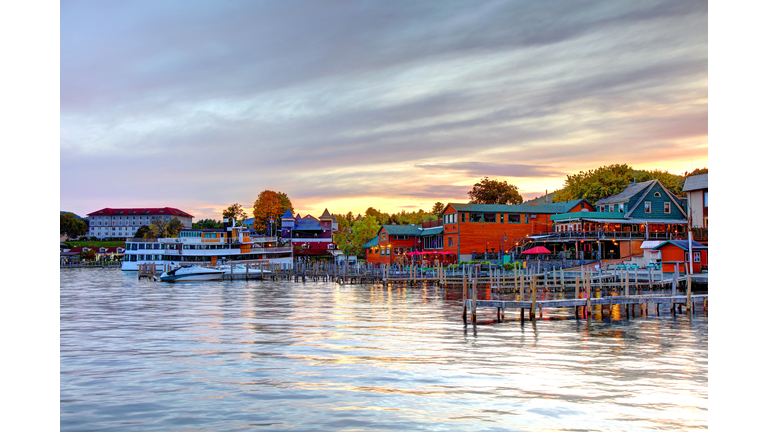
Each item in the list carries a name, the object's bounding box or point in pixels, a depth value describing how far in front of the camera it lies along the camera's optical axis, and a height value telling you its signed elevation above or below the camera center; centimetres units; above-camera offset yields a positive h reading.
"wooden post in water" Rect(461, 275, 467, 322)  2706 -367
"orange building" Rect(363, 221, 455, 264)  8081 -92
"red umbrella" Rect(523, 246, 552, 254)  5544 -165
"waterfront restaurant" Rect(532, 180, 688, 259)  6544 +78
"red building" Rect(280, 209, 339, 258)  12288 +103
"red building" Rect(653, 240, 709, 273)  4472 -183
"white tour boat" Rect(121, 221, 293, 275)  8375 -172
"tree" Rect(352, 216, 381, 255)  10019 +68
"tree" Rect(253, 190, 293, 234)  12069 +572
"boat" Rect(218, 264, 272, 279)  7119 -421
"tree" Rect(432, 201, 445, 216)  14012 +675
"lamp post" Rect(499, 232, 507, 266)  6741 -70
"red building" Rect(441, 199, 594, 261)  7075 +109
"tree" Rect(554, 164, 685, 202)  8319 +763
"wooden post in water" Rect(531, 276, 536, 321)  2839 -346
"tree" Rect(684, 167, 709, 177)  8010 +846
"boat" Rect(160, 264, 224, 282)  6744 -417
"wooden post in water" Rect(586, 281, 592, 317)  2947 -344
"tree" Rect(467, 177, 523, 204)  10444 +743
